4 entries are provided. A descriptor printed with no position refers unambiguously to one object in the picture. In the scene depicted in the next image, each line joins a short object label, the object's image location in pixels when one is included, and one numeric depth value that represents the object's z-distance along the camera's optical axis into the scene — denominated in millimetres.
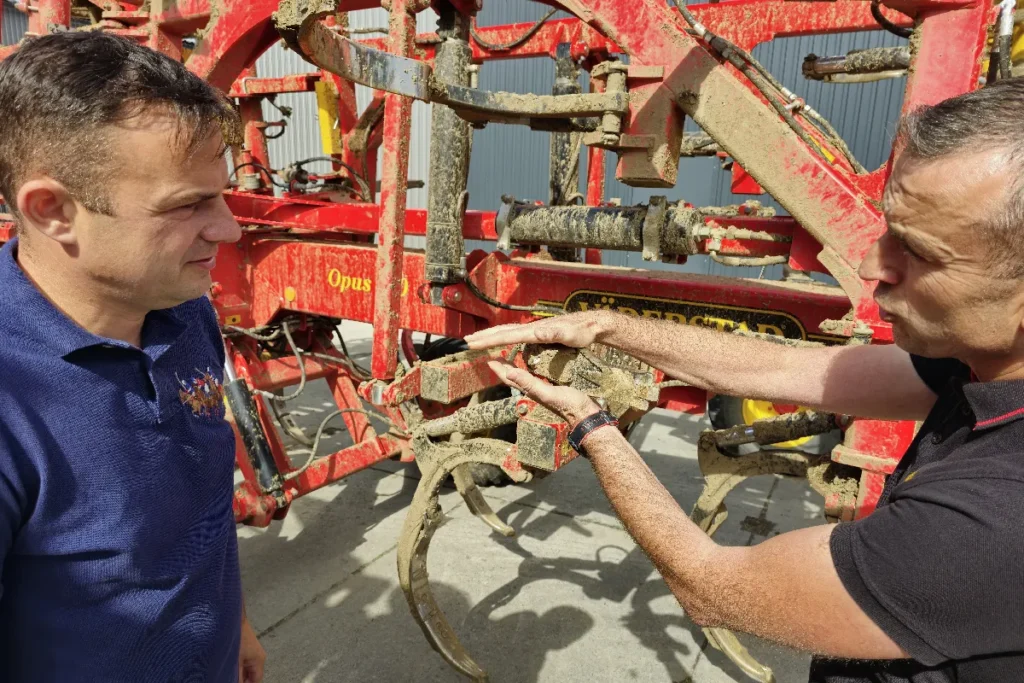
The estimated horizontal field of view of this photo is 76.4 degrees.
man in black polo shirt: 900
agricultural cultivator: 1840
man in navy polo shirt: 975
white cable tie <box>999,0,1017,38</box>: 1762
